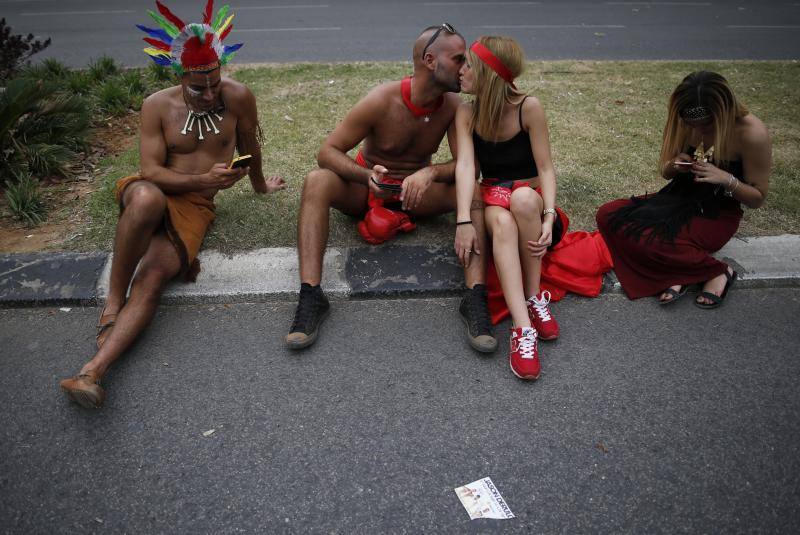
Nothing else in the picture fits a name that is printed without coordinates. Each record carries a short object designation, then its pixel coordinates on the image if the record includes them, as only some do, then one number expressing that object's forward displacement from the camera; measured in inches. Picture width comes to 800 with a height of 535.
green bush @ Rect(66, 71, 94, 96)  238.8
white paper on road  81.3
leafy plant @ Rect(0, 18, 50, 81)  231.6
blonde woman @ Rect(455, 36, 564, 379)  114.9
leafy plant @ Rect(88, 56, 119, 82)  252.8
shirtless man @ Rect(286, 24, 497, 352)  119.9
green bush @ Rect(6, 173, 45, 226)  156.6
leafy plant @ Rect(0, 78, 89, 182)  165.0
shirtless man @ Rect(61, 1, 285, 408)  116.0
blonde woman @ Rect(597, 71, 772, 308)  116.8
